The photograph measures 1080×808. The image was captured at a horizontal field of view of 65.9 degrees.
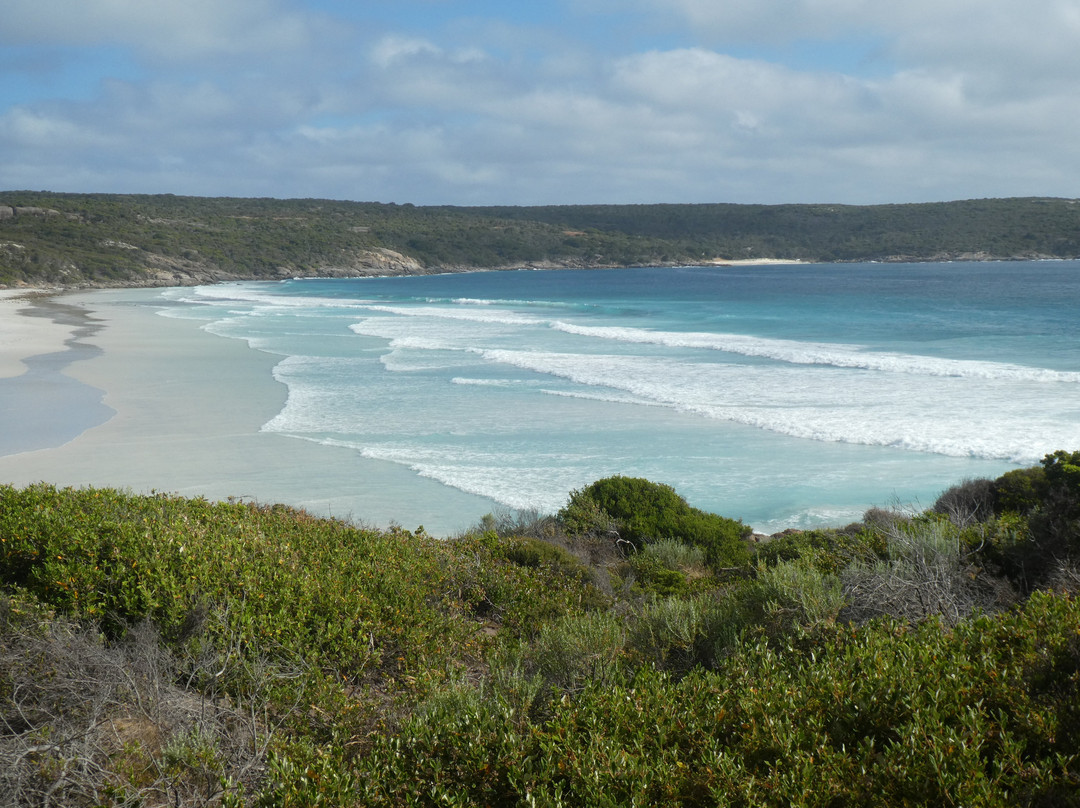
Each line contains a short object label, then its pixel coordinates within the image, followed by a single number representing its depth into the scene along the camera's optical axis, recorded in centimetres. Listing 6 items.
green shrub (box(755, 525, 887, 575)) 607
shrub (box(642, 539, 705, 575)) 814
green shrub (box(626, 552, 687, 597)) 681
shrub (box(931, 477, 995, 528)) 818
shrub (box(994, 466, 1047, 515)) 792
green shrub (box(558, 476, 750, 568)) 880
